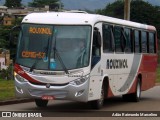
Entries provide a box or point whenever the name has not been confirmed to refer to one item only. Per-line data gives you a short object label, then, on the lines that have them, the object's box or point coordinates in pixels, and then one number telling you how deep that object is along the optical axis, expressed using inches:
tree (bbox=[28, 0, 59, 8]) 7003.0
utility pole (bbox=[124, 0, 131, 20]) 1434.5
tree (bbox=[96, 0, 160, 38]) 4392.2
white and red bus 618.2
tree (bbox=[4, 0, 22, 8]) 7106.3
